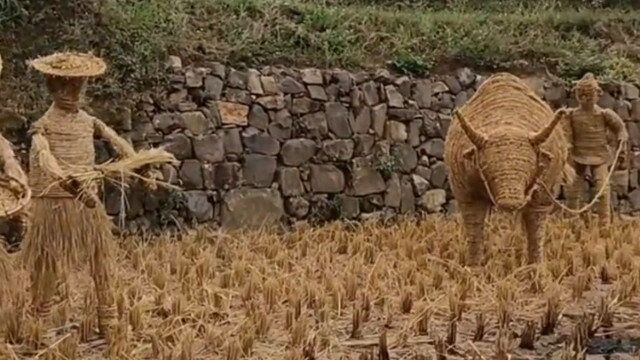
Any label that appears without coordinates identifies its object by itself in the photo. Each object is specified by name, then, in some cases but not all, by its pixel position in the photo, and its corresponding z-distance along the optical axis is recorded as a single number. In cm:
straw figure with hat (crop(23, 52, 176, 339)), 473
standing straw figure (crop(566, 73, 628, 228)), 786
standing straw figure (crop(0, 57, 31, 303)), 413
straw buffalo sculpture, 571
